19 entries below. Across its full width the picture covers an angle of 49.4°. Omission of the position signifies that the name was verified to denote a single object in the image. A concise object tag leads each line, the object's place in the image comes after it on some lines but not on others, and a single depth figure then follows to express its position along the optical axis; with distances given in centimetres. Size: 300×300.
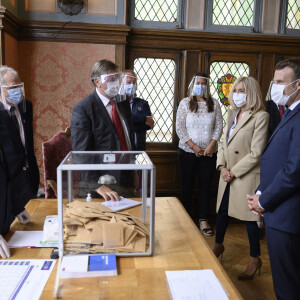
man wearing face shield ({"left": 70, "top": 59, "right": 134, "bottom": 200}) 189
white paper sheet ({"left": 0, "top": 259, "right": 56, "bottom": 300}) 100
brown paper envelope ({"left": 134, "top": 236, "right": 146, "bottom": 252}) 127
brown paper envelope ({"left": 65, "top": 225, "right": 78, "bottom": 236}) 118
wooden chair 220
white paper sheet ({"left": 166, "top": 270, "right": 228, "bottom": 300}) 101
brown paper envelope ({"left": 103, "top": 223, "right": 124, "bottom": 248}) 122
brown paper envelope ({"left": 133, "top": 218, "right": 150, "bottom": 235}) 129
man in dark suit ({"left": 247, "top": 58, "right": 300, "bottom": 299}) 160
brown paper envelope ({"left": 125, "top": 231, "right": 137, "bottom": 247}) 126
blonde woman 248
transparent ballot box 117
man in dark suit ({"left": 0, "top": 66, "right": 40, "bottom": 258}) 144
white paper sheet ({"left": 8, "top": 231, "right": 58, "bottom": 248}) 133
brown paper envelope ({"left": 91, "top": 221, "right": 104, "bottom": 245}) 121
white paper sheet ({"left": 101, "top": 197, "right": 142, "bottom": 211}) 136
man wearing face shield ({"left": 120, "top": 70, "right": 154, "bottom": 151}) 329
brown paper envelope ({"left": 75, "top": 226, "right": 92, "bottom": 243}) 120
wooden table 103
